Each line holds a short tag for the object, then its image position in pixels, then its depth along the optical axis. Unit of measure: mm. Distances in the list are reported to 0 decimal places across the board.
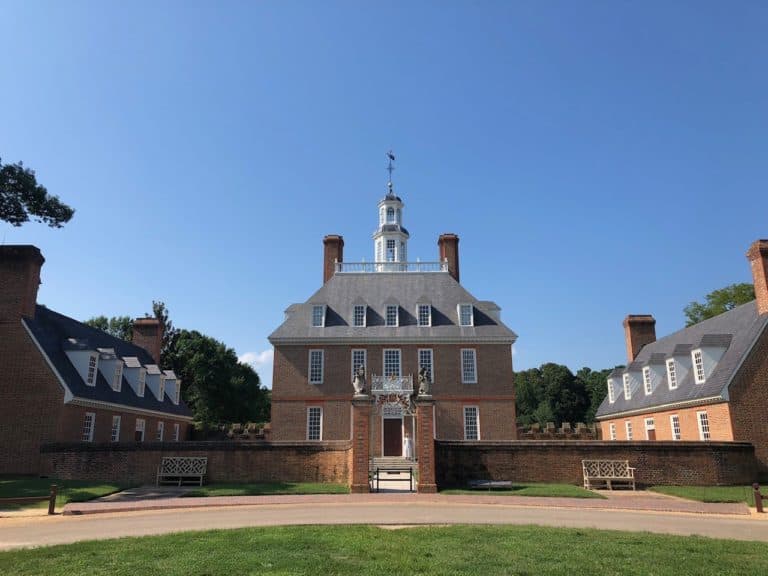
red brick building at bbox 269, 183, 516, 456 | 31969
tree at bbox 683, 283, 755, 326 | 43688
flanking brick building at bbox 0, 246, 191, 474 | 23297
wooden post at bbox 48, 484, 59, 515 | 14406
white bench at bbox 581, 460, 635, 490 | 19891
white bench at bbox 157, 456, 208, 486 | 20125
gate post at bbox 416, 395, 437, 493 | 18188
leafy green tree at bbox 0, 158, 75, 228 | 24094
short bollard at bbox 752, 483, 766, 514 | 15028
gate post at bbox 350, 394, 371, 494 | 18172
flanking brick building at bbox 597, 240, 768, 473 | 24000
